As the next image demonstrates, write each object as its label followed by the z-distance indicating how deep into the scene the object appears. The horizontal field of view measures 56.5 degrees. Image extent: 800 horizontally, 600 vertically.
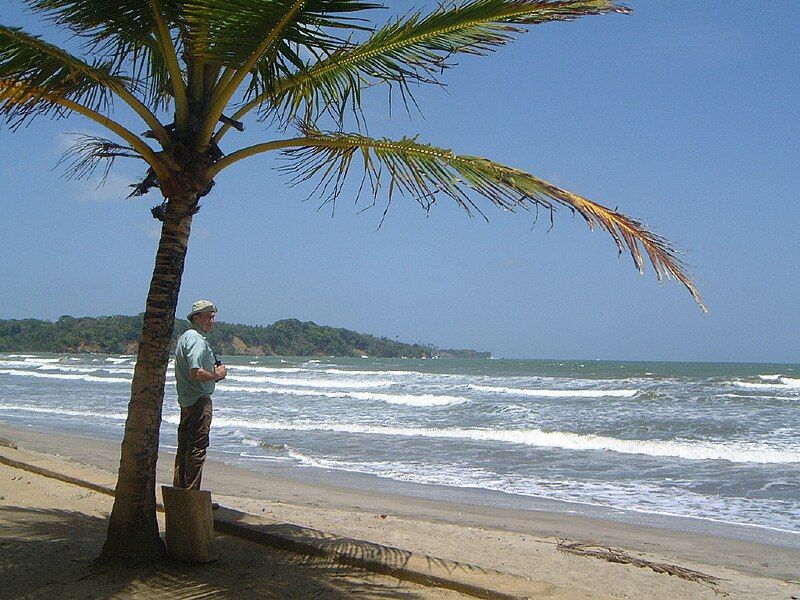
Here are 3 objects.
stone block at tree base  4.08
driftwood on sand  5.10
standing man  4.88
